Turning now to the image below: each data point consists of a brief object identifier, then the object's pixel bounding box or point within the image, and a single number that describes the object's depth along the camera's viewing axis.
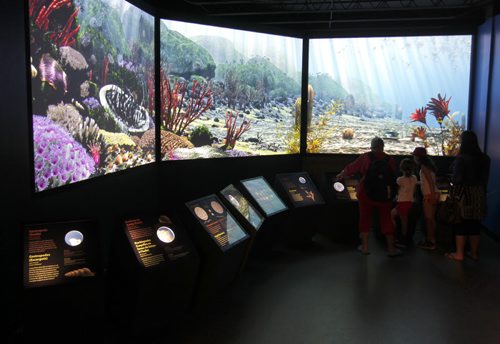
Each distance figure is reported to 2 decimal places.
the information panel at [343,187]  7.24
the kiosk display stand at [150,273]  3.63
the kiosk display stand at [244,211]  5.02
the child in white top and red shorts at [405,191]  6.67
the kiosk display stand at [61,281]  3.16
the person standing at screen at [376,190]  6.14
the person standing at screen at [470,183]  5.96
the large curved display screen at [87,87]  4.05
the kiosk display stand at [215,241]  4.19
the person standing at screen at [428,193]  6.77
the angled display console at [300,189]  6.66
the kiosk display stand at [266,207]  5.84
